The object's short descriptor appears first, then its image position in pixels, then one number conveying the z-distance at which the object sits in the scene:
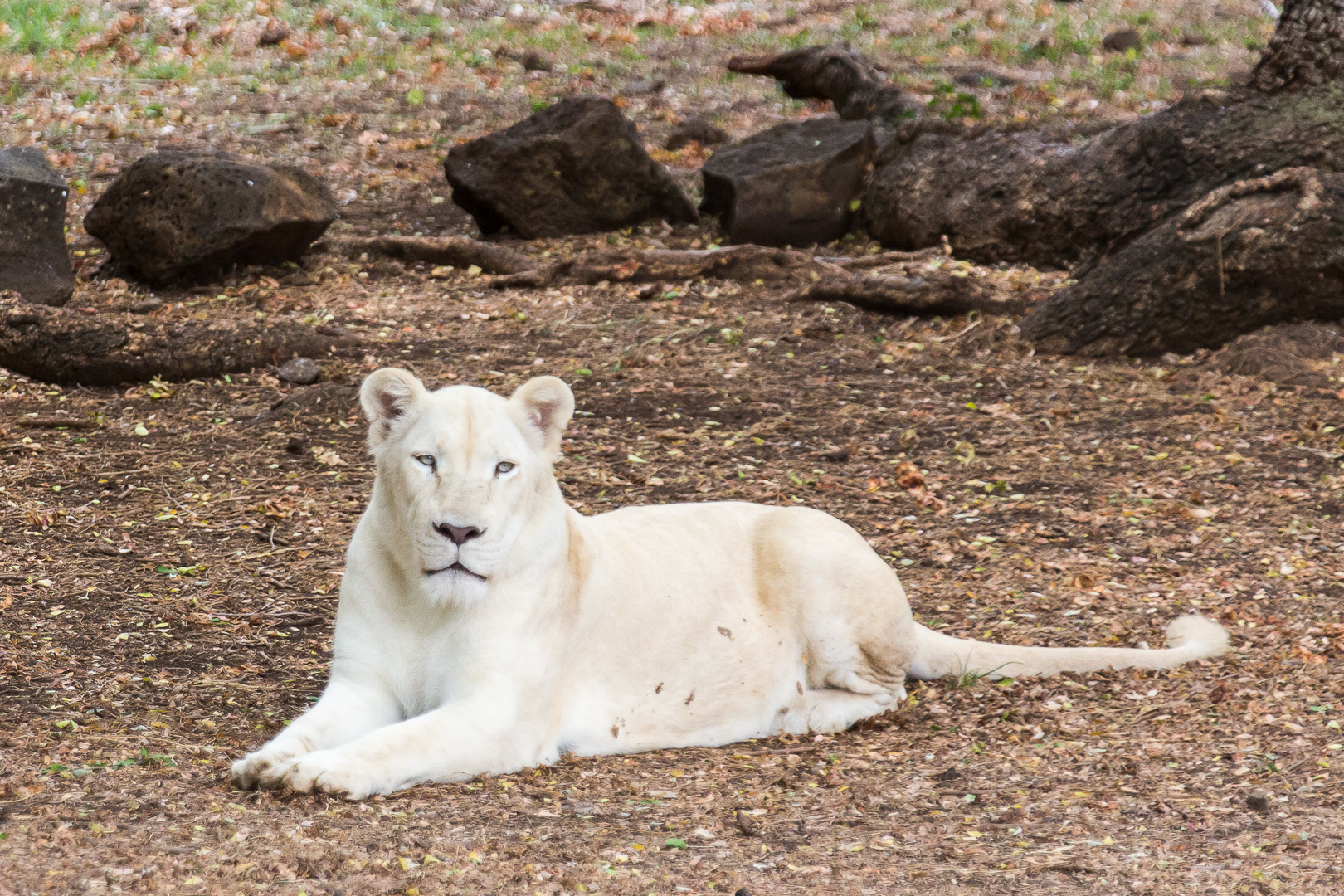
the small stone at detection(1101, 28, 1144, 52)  33.94
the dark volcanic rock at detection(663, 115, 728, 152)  27.05
